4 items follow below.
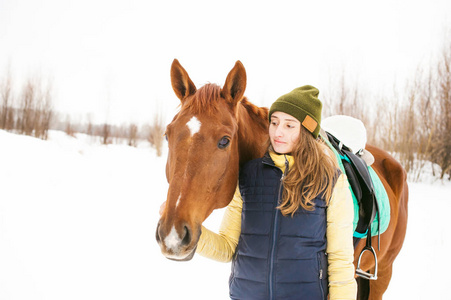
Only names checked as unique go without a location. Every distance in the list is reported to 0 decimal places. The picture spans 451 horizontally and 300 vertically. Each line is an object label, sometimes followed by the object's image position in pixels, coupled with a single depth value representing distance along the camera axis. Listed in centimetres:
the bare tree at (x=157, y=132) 1714
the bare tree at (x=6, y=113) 1730
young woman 131
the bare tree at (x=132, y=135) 2367
